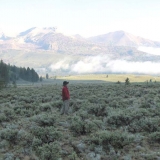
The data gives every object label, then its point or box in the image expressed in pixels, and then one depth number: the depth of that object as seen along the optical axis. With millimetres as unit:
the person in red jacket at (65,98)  18644
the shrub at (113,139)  10047
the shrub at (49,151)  8641
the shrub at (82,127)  12422
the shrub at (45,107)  20102
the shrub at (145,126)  12469
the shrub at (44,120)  13827
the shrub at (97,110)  17602
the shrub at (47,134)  10675
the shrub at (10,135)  11098
